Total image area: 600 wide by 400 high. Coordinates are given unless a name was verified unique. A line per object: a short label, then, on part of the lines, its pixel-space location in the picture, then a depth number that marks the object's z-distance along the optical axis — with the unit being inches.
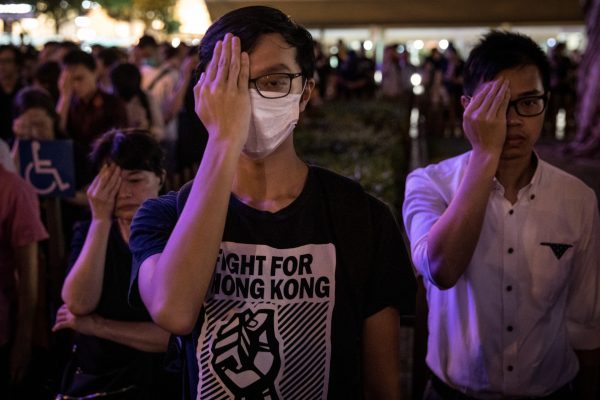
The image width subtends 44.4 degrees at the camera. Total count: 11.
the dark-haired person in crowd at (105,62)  352.8
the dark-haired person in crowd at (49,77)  326.3
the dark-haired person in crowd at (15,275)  137.9
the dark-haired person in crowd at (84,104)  253.4
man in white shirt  100.8
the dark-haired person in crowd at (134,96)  281.4
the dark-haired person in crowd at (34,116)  215.6
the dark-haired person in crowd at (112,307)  114.9
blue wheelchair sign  194.7
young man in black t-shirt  70.9
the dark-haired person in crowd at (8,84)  300.4
